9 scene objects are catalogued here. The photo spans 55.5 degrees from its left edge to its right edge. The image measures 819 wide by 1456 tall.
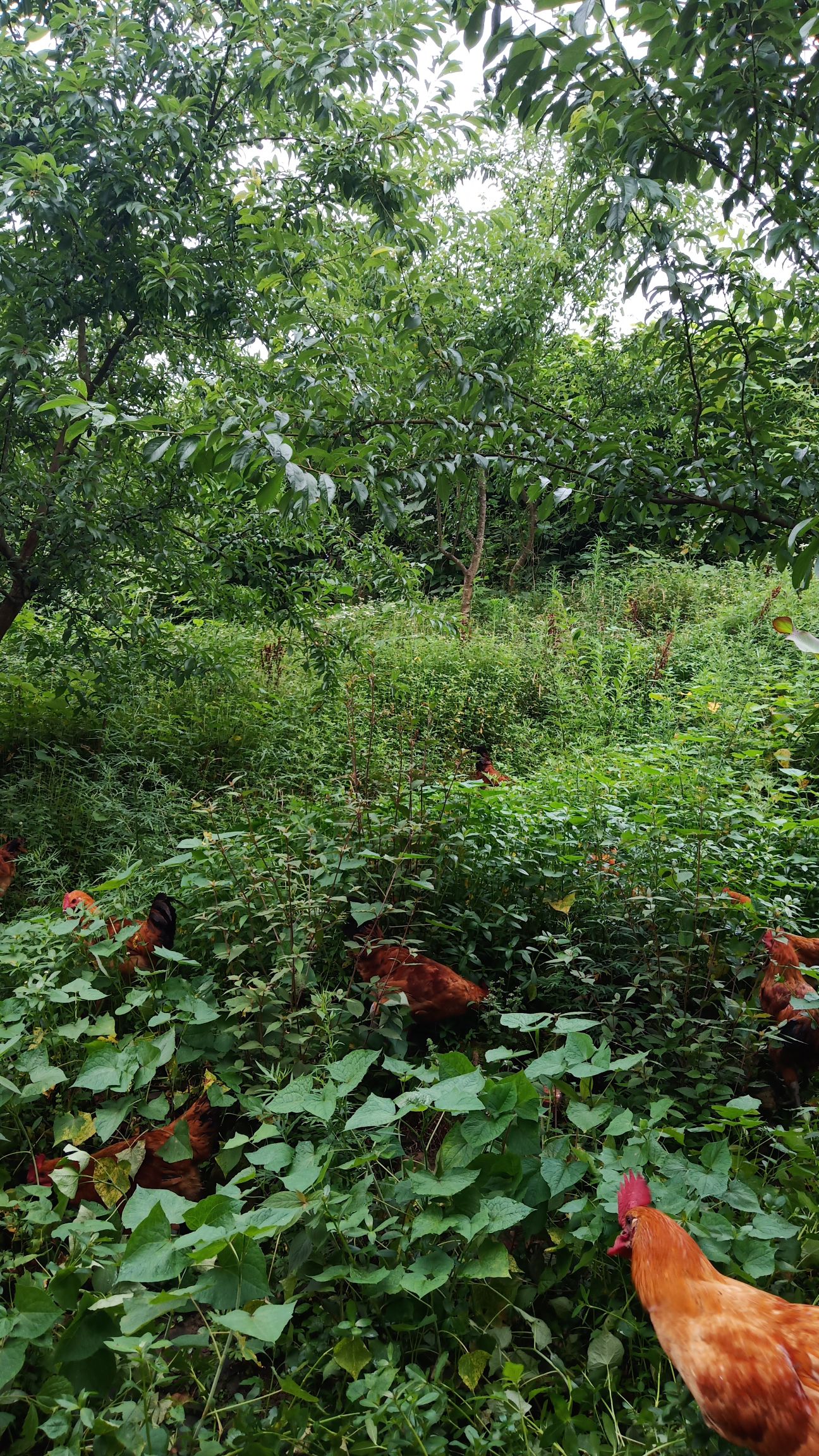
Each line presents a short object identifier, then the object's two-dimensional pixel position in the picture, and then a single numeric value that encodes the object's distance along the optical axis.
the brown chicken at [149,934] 2.35
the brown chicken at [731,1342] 1.15
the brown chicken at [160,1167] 1.80
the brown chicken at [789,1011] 2.06
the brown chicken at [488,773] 3.56
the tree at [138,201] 2.82
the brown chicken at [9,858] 3.06
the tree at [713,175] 1.44
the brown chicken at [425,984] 2.27
